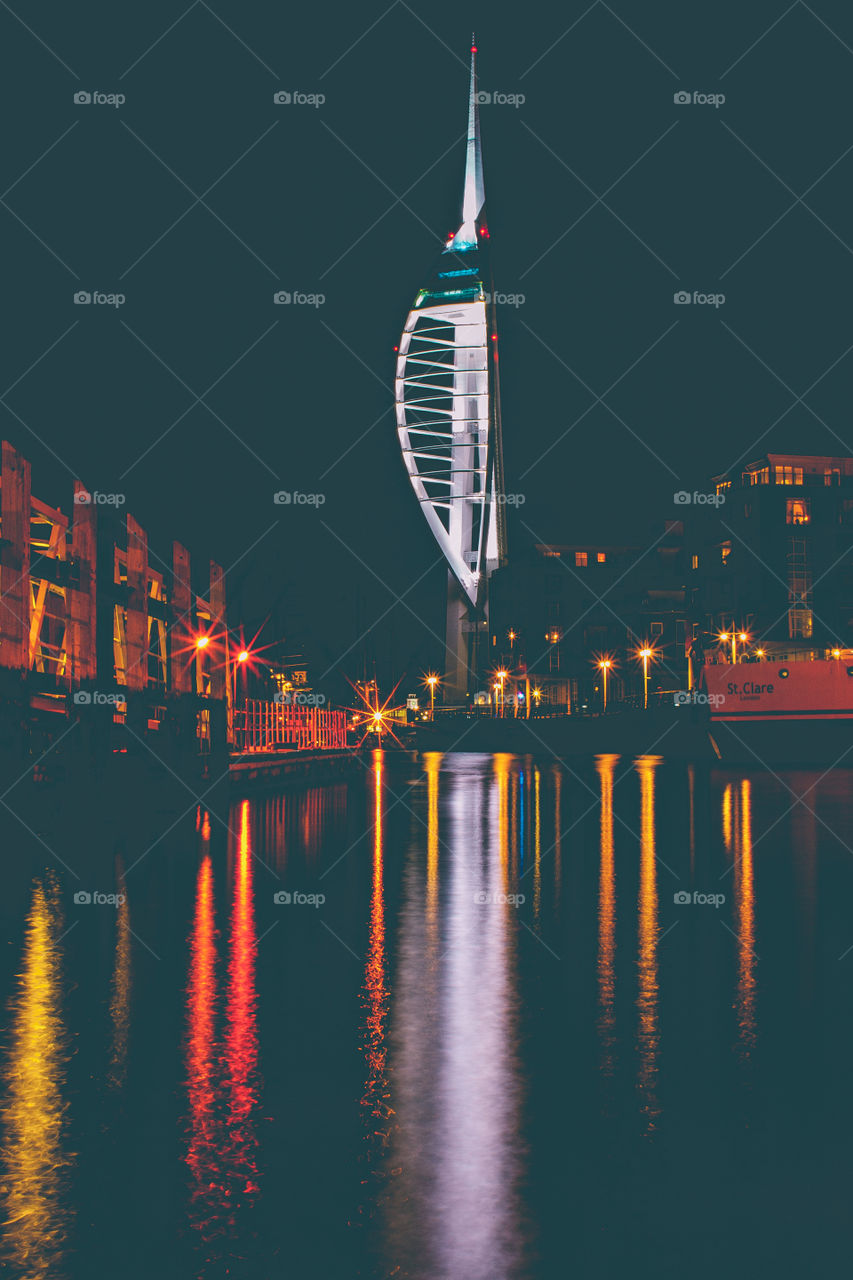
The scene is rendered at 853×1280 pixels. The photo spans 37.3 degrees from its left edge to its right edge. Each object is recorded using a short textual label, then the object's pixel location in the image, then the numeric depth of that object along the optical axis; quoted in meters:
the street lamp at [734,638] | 95.56
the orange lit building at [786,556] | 102.19
